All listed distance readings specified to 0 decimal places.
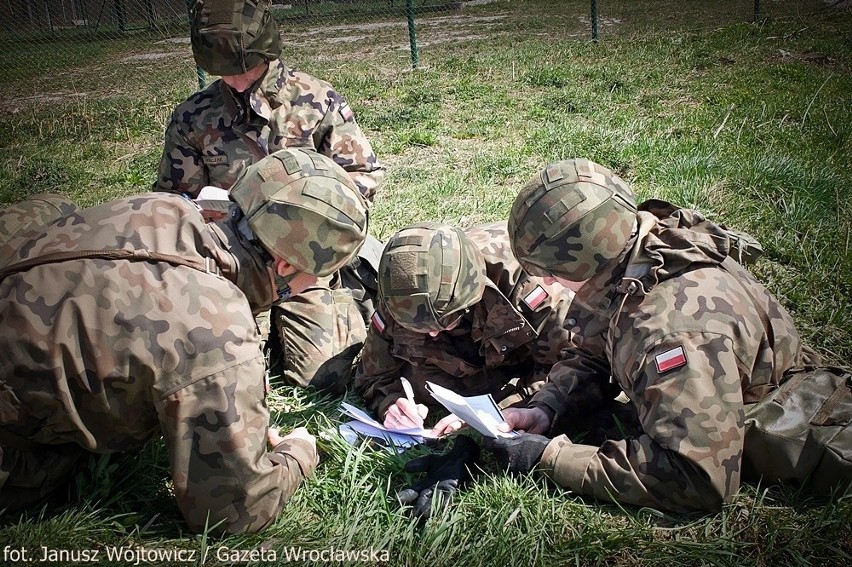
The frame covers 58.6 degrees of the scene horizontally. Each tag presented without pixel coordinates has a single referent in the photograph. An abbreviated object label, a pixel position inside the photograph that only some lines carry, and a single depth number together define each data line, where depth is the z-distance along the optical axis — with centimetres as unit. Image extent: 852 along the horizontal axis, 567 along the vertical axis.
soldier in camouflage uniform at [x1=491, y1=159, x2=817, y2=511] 280
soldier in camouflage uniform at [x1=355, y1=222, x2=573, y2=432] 347
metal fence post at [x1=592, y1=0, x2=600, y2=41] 1289
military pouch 288
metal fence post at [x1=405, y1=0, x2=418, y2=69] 1131
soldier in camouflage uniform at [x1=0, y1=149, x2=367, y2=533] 262
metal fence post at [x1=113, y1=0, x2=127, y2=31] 1669
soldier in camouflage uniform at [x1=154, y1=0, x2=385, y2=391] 463
